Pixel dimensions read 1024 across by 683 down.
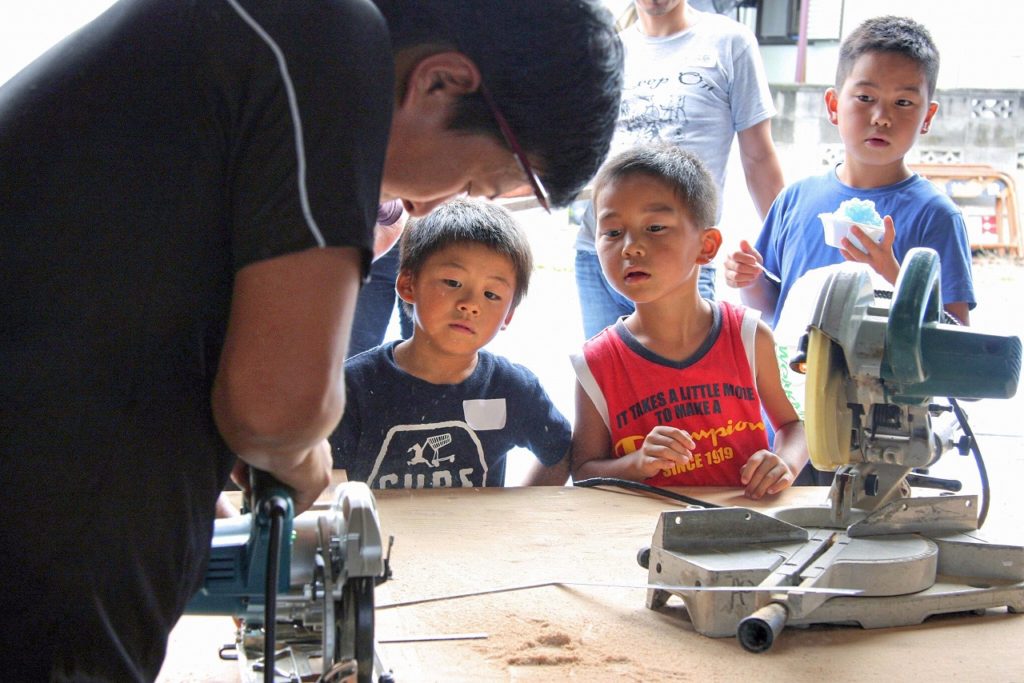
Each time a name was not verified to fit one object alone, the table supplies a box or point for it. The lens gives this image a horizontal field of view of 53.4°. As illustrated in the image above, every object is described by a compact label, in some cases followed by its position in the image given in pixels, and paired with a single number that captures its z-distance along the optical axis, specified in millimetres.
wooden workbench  1185
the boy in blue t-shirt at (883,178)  2398
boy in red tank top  2186
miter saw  1299
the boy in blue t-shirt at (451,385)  2100
